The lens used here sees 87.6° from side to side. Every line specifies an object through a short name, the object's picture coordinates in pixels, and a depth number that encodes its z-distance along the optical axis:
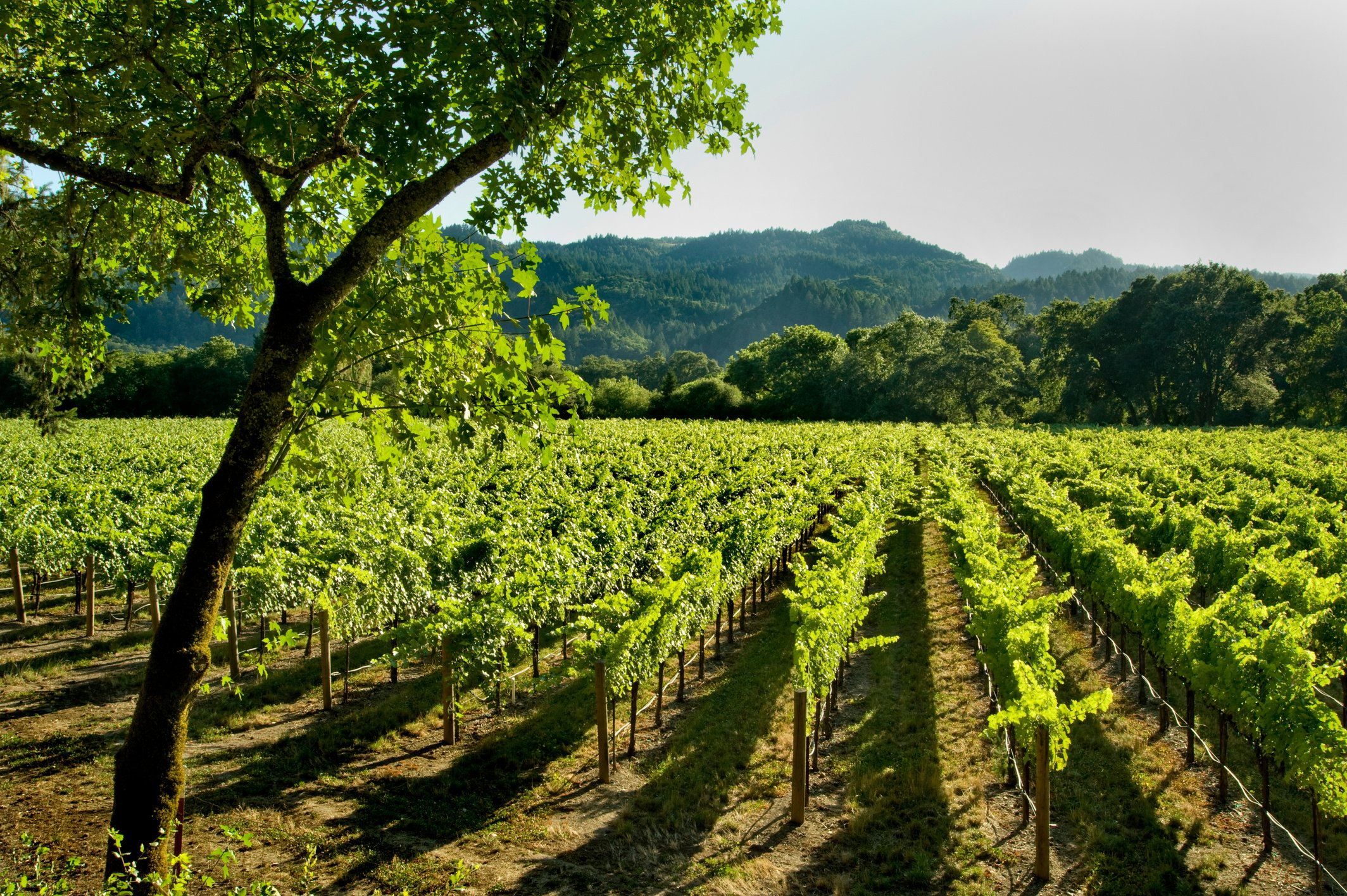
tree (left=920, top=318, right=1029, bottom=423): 66.44
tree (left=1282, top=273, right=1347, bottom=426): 54.94
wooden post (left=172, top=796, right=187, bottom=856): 4.28
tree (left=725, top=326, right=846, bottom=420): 74.50
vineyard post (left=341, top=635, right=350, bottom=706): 10.04
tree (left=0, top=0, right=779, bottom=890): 4.12
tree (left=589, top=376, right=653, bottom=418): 80.44
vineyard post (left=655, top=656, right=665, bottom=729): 9.59
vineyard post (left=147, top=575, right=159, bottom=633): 11.73
